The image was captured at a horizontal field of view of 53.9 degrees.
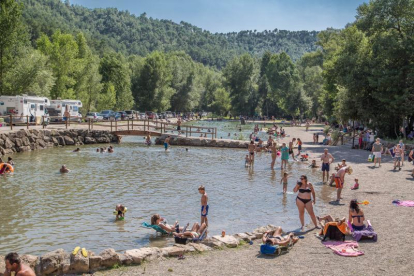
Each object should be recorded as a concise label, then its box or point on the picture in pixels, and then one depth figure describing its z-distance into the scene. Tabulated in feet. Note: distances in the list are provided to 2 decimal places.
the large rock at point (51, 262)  31.50
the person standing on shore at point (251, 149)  94.12
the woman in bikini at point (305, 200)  44.39
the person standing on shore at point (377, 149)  86.12
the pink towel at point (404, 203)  53.57
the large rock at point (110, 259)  32.58
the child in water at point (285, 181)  65.41
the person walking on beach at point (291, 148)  106.52
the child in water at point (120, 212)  50.97
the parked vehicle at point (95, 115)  200.23
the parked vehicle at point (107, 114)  216.15
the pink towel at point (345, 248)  35.35
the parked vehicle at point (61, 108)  166.61
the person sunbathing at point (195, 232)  41.29
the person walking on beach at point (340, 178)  57.98
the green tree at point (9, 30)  138.51
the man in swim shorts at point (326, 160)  72.23
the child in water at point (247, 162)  97.38
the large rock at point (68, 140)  141.33
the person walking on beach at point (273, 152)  93.34
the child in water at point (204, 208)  44.29
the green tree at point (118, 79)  283.18
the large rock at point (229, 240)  38.24
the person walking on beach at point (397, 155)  81.17
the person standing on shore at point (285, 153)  90.48
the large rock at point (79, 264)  31.86
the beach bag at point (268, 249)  35.53
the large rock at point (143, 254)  33.60
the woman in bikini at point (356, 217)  40.93
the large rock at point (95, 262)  32.30
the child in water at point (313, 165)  94.99
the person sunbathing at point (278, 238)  36.30
